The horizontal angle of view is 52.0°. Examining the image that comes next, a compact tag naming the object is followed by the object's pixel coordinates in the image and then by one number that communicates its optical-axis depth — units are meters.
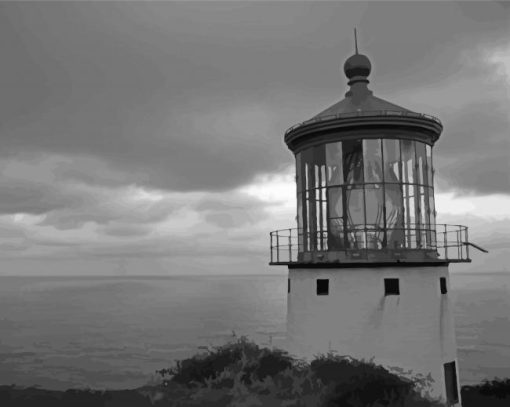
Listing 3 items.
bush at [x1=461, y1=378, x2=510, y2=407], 20.95
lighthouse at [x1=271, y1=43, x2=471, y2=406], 12.99
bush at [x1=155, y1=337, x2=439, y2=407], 10.84
